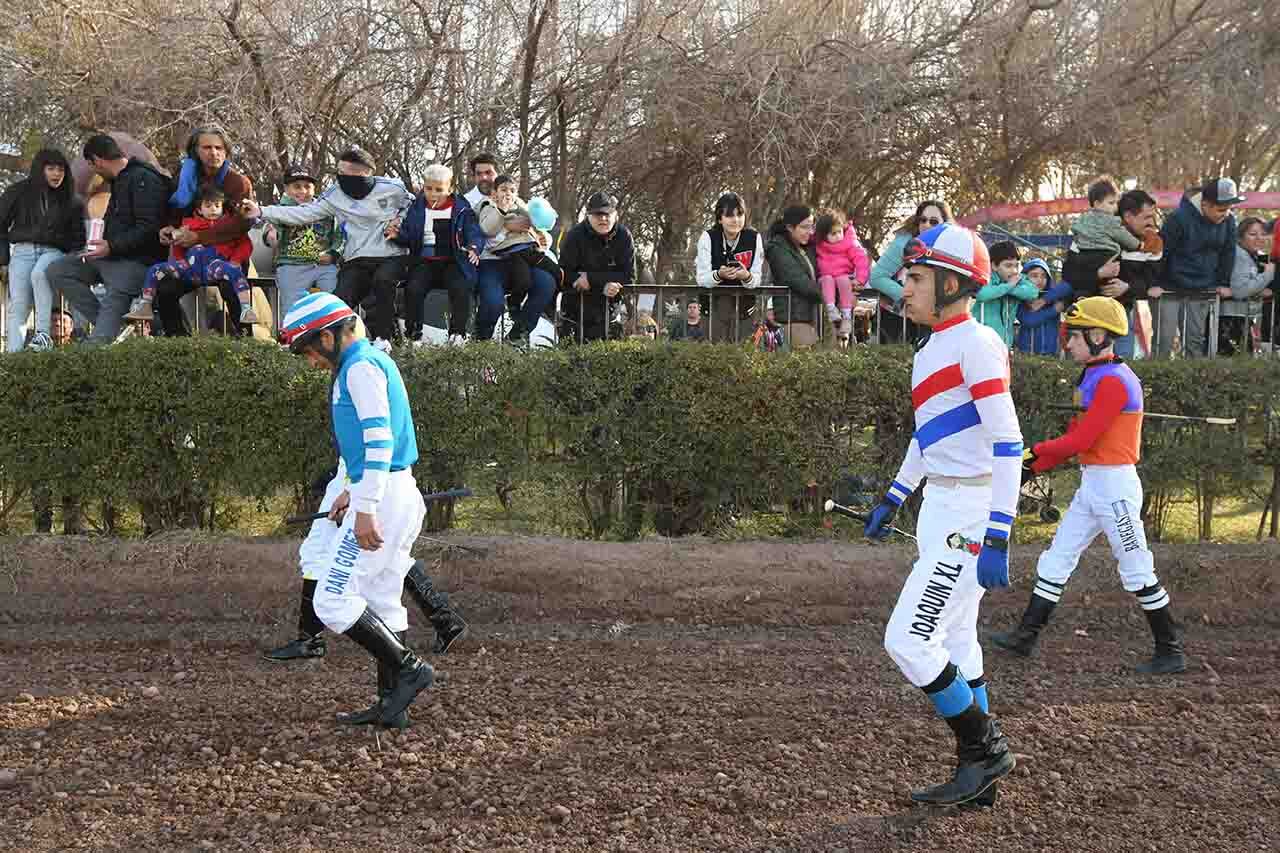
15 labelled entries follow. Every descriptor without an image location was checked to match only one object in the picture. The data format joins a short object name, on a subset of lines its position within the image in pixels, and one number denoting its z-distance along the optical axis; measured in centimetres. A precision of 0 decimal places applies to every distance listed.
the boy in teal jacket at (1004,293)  970
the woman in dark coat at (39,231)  970
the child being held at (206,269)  931
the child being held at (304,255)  964
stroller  981
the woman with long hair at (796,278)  997
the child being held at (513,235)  956
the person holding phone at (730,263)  990
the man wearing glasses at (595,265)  998
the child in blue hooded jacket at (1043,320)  997
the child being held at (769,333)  970
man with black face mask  945
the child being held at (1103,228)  997
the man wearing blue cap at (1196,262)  1014
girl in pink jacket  1009
